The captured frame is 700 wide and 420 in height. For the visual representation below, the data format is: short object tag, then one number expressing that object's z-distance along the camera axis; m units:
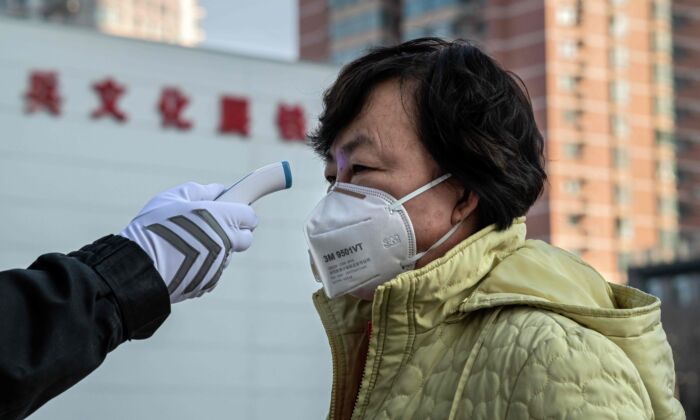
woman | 2.07
